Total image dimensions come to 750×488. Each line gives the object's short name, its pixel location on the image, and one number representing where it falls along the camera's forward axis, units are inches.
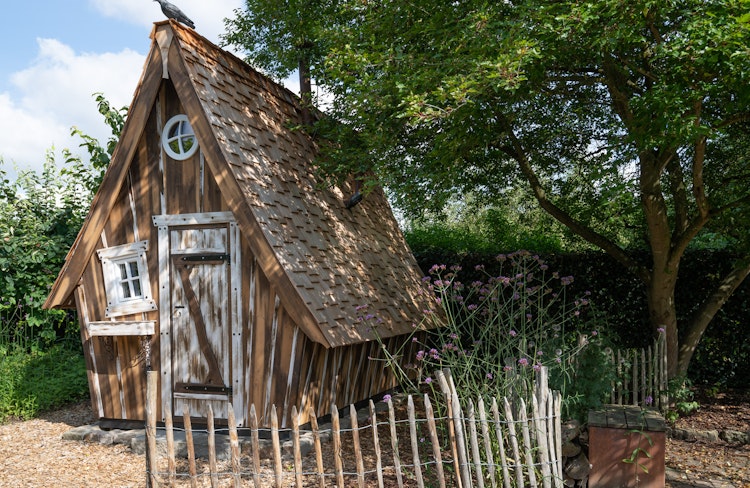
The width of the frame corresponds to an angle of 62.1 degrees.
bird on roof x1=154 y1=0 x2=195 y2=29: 306.8
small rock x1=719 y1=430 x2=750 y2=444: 308.2
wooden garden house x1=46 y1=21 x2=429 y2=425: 277.0
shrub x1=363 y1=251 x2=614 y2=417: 219.9
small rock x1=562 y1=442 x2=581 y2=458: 228.8
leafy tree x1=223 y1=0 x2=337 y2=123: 469.7
